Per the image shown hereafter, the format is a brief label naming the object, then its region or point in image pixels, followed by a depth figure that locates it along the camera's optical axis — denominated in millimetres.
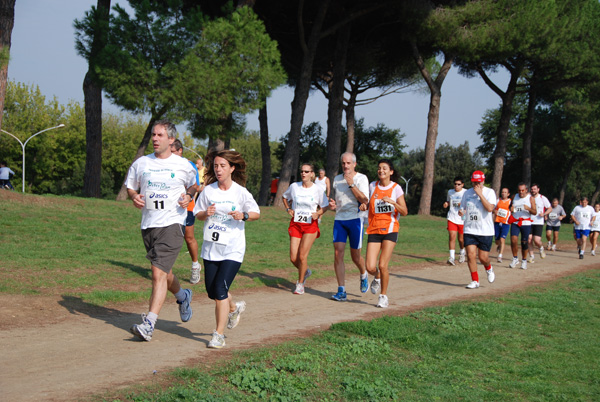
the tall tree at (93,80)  22547
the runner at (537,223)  17134
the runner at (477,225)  11352
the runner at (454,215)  15359
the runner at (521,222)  15547
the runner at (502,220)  16061
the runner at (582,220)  21000
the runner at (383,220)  8992
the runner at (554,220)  22500
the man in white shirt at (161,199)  6383
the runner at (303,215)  9711
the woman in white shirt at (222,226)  6125
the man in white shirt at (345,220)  9430
